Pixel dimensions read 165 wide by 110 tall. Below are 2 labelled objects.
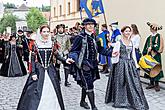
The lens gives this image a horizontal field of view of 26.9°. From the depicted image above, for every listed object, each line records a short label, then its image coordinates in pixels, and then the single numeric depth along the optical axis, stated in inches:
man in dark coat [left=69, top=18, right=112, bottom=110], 242.8
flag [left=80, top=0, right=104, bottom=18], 375.6
